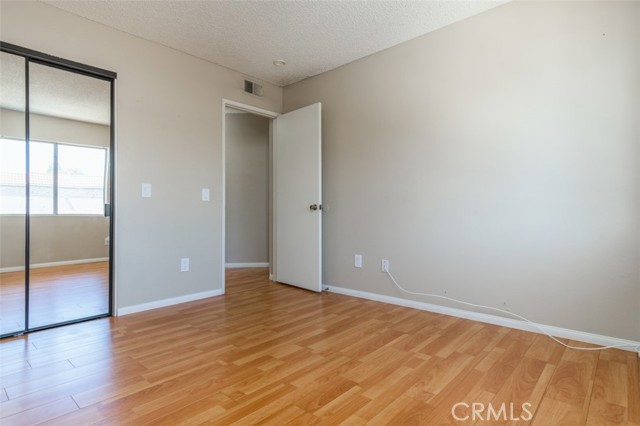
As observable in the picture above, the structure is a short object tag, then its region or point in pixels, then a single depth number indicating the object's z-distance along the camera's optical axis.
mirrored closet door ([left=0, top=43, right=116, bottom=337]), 2.41
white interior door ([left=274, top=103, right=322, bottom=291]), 3.64
